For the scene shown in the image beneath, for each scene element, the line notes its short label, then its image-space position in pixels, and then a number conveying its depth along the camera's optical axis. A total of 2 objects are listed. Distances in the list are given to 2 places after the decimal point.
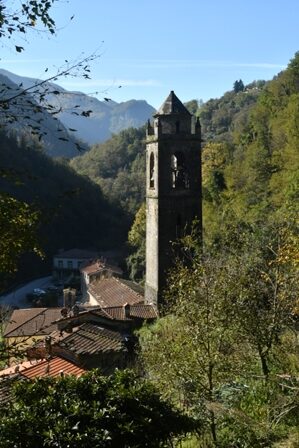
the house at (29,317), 23.14
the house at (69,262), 52.68
